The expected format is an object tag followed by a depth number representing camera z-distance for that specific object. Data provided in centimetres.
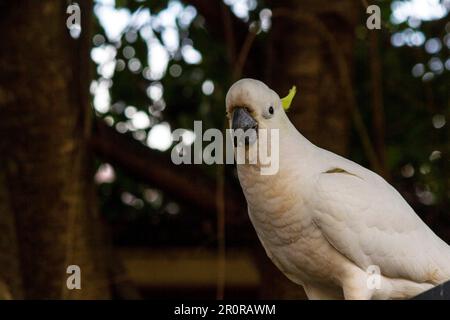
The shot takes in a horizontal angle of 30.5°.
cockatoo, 184
